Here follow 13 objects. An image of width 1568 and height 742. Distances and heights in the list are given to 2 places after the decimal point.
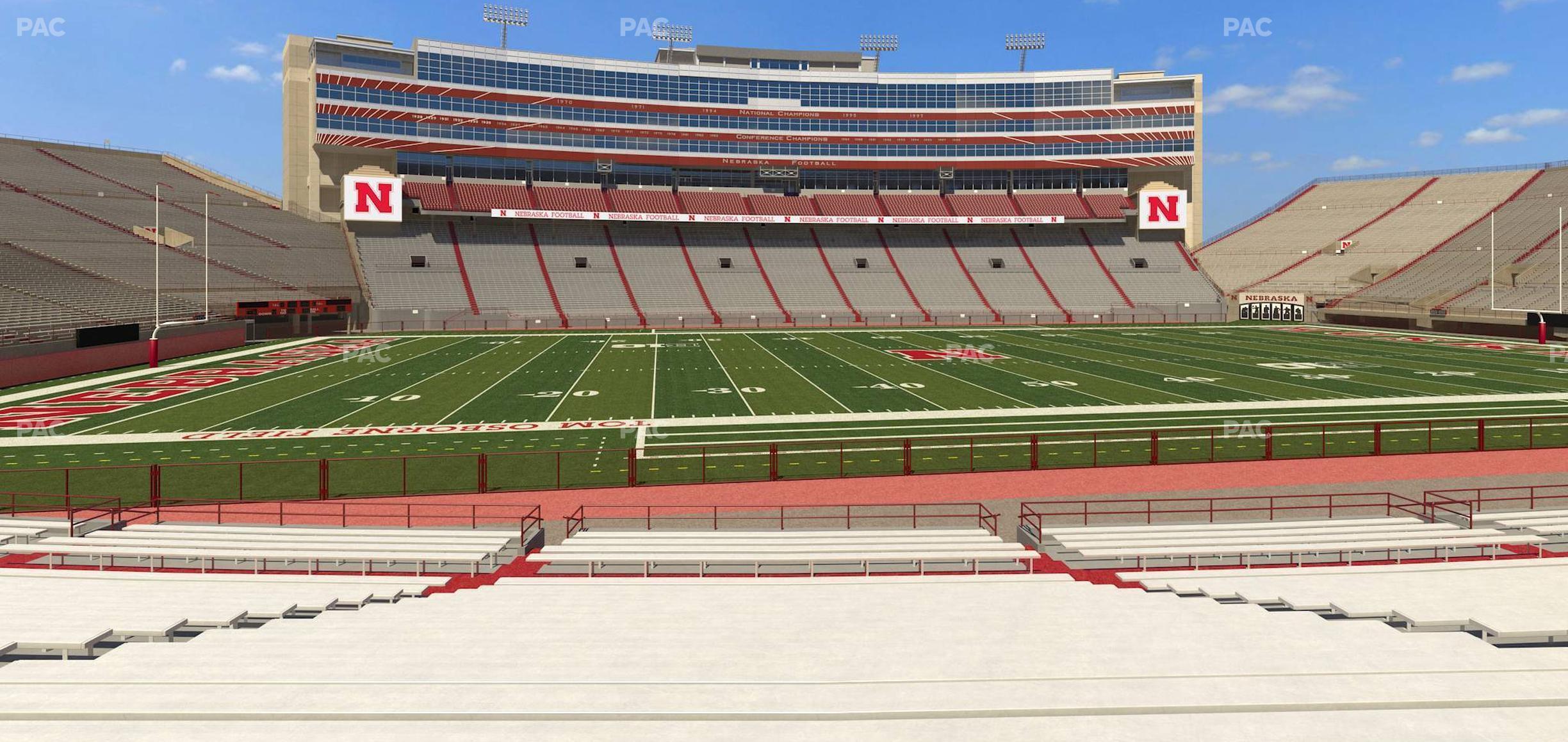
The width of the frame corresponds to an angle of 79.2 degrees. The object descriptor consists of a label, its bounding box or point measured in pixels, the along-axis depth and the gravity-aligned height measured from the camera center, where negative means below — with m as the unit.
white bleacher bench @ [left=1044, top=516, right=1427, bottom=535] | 12.79 -2.60
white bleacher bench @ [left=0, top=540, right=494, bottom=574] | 10.99 -2.65
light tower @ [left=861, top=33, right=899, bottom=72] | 95.69 +29.43
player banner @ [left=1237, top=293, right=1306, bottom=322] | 69.06 +2.26
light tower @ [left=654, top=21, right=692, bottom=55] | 91.75 +29.08
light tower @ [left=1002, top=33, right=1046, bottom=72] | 97.19 +30.13
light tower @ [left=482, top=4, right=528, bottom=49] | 87.06 +29.04
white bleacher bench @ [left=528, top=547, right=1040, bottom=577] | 11.06 -2.65
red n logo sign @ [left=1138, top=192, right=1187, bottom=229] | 82.00 +11.00
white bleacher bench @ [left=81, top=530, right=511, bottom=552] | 11.72 -2.68
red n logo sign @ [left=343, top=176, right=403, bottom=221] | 70.94 +9.80
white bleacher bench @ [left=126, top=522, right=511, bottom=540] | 12.60 -2.72
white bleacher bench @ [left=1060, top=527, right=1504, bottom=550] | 11.79 -2.53
